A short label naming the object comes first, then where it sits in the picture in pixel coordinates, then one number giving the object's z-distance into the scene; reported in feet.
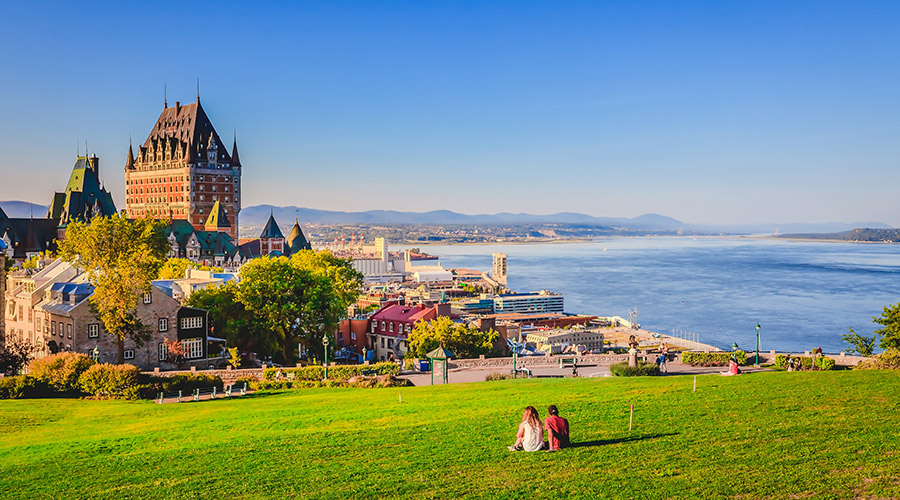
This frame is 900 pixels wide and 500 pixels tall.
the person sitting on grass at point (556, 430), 53.21
